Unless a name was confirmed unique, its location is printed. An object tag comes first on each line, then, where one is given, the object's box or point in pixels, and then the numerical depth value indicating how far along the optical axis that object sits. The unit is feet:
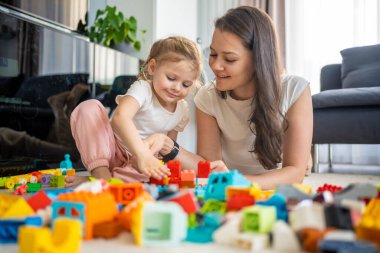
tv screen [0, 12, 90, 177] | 5.63
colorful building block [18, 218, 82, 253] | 1.57
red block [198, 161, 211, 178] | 3.69
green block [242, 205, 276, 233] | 1.85
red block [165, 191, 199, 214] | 2.26
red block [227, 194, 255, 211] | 2.21
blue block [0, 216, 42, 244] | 1.93
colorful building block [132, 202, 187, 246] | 1.81
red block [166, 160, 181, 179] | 3.76
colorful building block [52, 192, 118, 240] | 1.91
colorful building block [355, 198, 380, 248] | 1.64
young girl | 4.24
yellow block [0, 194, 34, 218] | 2.10
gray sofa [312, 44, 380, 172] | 7.28
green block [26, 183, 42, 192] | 4.36
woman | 4.09
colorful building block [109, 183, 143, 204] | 2.41
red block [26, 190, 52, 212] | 2.43
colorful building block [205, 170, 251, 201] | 2.55
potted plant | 8.29
